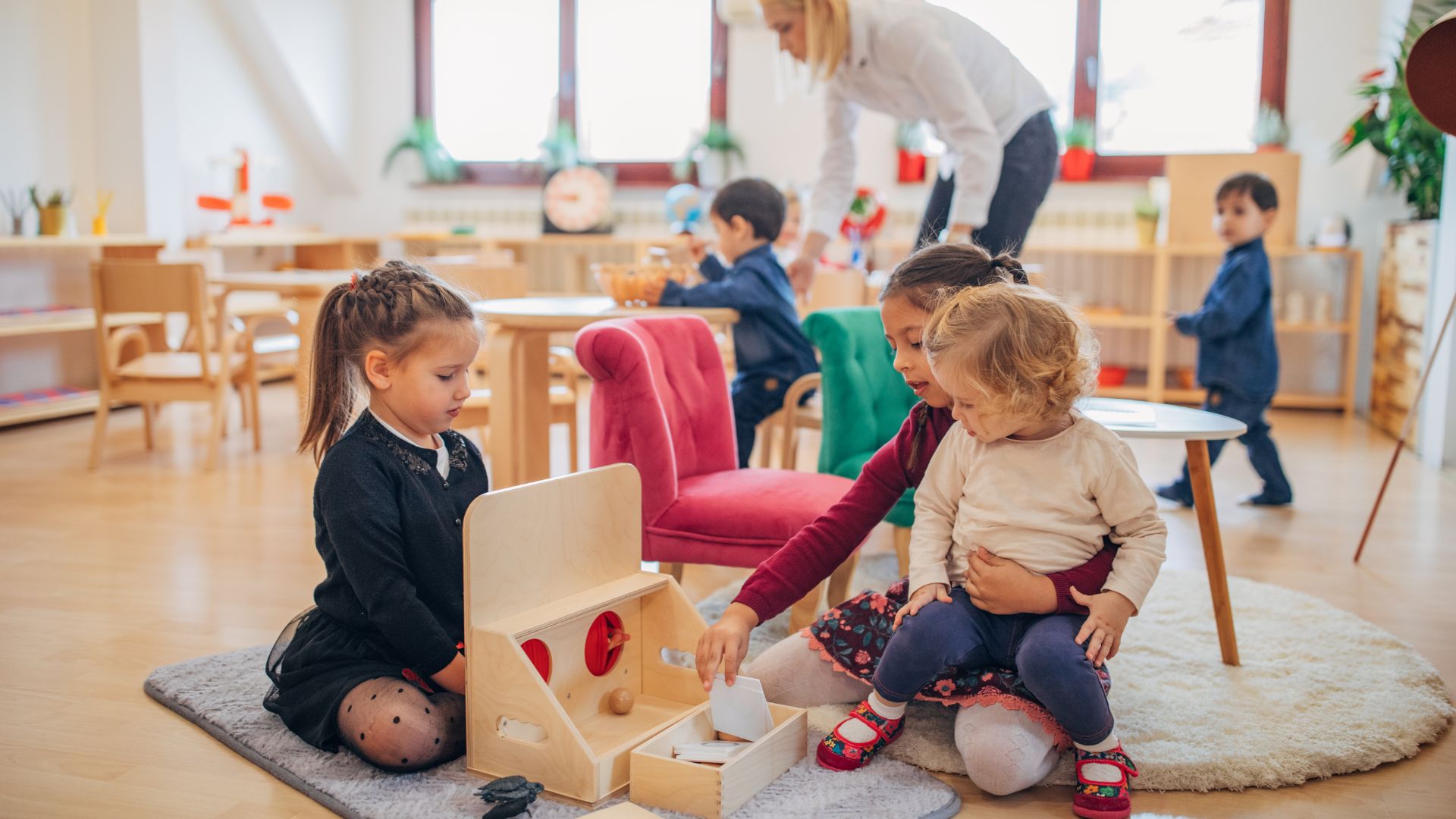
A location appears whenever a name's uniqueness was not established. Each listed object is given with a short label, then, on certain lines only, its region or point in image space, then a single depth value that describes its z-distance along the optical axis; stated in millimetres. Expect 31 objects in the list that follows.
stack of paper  1477
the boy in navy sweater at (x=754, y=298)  2742
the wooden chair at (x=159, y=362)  3658
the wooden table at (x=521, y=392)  2607
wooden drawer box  1409
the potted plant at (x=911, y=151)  5961
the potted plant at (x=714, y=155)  6203
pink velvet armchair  1964
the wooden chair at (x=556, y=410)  3092
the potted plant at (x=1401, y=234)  4355
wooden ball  1679
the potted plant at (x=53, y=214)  4516
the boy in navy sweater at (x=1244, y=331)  3332
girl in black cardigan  1540
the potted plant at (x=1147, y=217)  5496
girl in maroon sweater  1510
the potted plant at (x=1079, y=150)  5742
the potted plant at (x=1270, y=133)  5375
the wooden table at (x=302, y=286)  3832
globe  5059
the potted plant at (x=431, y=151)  6637
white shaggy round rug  1609
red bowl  5609
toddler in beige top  1472
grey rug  1435
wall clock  6262
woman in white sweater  2605
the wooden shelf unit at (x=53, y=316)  4477
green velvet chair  2404
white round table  1933
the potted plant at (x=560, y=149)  6363
